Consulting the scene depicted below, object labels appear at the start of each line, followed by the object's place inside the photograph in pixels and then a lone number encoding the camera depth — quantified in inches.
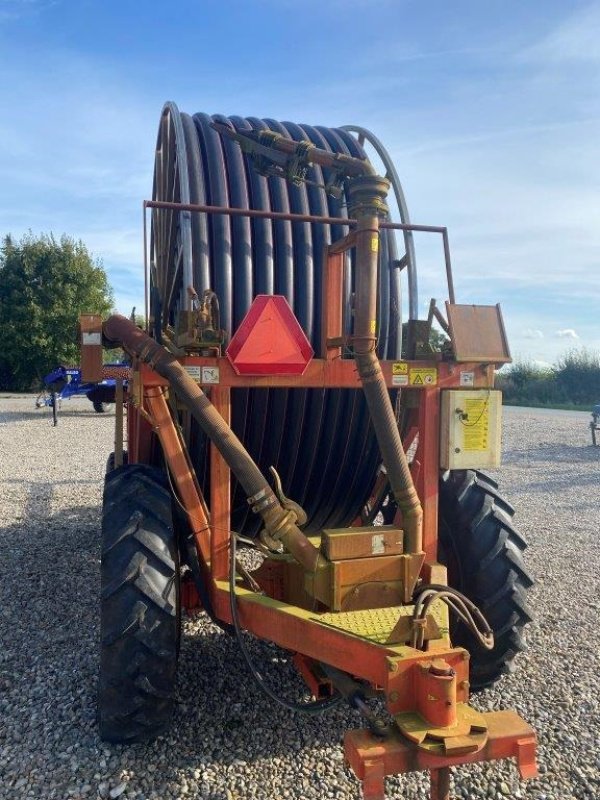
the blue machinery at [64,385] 642.8
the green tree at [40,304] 1375.5
